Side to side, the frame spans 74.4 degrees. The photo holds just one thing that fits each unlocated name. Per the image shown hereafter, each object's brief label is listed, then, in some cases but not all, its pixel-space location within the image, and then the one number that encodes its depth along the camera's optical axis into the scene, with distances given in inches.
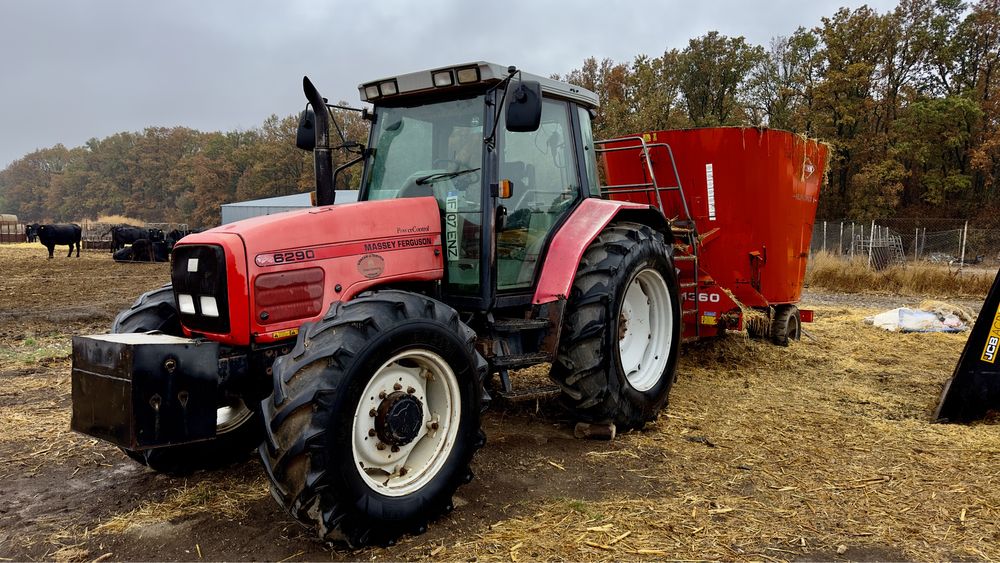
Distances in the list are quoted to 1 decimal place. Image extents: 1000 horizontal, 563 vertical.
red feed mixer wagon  263.9
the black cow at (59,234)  1038.4
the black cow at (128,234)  1095.0
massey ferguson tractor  114.5
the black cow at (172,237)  1050.0
